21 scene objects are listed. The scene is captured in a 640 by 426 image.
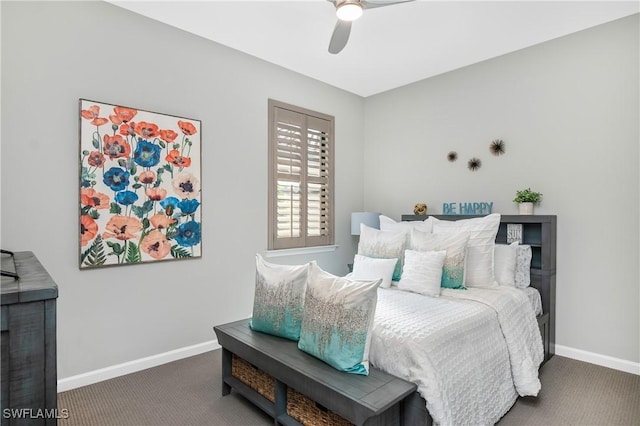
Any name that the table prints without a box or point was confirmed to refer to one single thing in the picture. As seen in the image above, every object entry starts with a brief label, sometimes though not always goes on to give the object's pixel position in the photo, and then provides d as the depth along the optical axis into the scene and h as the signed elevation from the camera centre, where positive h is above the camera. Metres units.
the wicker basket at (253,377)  2.22 -1.06
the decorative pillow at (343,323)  1.83 -0.57
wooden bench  1.64 -0.84
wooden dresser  0.79 -0.32
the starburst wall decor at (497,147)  3.61 +0.67
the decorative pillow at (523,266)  3.15 -0.46
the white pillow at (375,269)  3.03 -0.47
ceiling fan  2.24 +1.30
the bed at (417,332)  1.80 -0.72
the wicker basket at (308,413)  1.82 -1.05
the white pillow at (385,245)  3.15 -0.28
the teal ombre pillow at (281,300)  2.22 -0.55
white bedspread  1.84 -0.78
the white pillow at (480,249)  2.97 -0.30
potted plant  3.34 +0.14
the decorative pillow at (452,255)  2.88 -0.33
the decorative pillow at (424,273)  2.79 -0.47
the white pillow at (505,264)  3.06 -0.43
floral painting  2.69 +0.22
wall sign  3.70 +0.06
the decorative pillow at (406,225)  3.45 -0.11
